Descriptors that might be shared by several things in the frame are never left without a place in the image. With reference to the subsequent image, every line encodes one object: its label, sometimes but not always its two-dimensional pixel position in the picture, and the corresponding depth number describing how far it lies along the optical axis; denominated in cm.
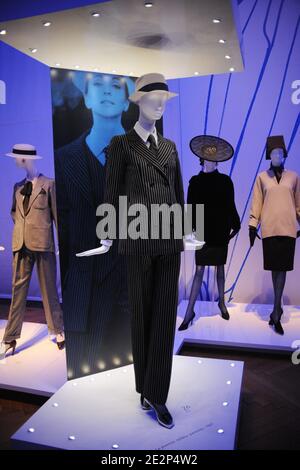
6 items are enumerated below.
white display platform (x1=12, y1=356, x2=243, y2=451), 223
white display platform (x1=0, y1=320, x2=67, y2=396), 310
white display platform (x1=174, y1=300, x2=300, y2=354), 381
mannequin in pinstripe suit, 230
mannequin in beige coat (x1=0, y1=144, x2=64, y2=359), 362
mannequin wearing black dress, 405
